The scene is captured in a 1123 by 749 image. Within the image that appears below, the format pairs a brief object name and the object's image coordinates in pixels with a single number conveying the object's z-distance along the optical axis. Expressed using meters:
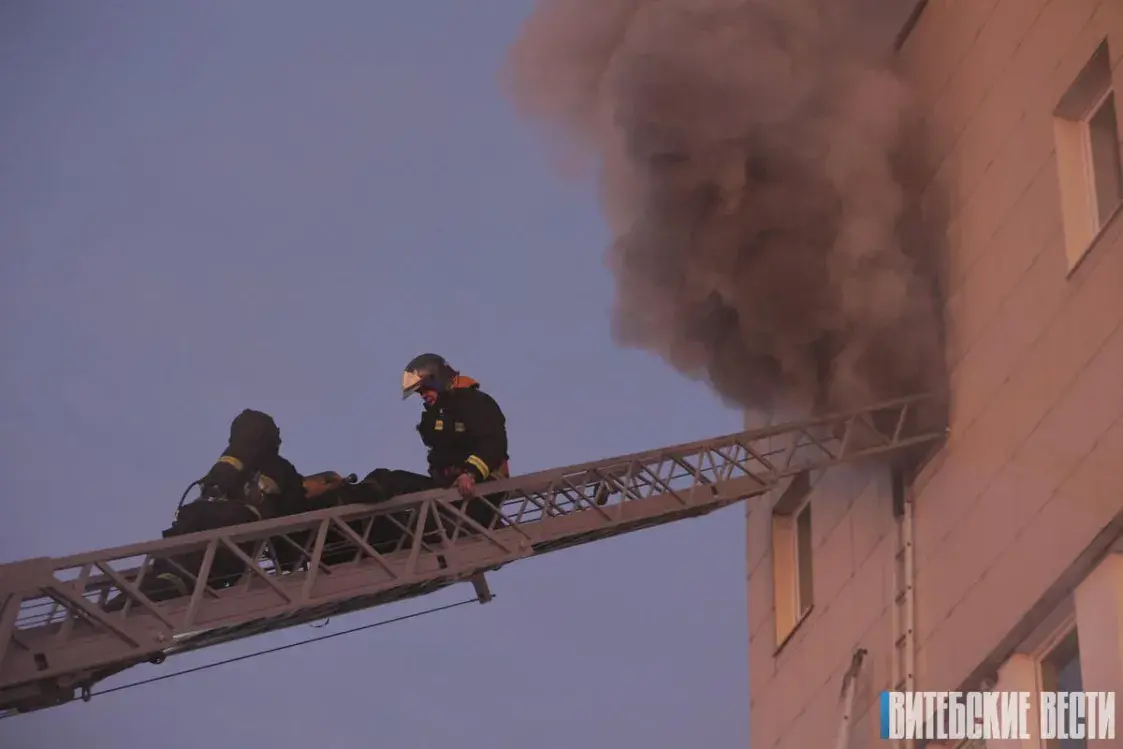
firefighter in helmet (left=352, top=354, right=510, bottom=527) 11.84
